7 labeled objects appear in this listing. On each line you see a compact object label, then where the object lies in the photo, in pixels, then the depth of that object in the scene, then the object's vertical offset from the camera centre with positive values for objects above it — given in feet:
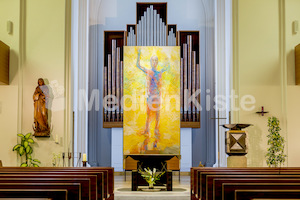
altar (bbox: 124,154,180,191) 28.71 -2.70
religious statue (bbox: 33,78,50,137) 30.27 +0.69
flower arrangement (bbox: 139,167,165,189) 28.04 -3.23
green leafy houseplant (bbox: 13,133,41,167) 29.50 -1.60
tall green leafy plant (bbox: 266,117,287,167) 28.30 -1.31
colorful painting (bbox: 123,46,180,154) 38.63 +2.11
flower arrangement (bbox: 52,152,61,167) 30.32 -2.39
